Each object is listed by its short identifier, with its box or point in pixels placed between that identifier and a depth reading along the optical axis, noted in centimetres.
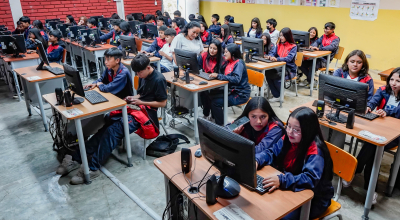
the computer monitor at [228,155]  153
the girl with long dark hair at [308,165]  176
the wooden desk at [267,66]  452
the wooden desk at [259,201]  160
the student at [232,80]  390
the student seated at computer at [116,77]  346
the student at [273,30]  695
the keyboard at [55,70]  419
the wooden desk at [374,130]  238
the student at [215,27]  864
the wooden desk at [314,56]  528
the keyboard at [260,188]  174
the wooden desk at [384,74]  422
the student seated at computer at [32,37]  604
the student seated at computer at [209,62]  405
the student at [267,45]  548
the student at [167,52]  520
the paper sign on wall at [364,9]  666
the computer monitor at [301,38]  556
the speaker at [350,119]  252
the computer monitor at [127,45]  527
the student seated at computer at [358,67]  317
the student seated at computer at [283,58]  502
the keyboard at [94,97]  317
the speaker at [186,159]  195
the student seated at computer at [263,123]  216
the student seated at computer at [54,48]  519
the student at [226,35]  698
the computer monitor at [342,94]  250
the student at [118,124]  315
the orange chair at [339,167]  194
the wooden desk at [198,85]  358
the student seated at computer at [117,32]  699
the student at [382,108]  270
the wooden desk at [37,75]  400
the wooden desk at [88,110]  287
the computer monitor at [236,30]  737
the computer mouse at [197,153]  219
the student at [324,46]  570
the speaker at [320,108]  272
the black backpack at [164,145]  353
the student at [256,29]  732
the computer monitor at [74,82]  301
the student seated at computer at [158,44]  570
